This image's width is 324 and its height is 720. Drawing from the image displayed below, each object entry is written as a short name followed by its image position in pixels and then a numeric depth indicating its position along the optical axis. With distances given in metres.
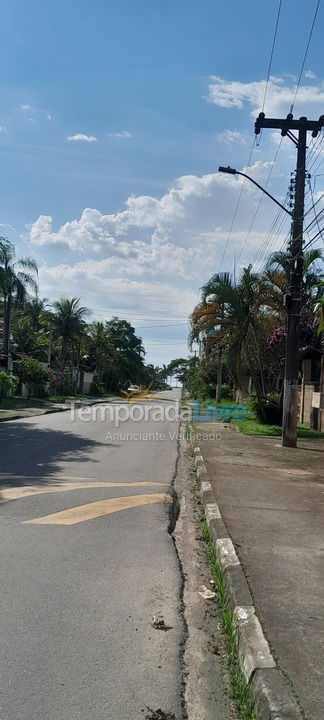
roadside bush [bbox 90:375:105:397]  59.84
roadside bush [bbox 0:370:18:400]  29.08
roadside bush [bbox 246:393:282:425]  21.10
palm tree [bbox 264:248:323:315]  23.37
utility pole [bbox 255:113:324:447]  15.48
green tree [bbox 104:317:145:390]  70.94
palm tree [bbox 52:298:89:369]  45.34
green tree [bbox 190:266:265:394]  20.34
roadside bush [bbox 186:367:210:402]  48.03
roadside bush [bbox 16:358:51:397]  34.97
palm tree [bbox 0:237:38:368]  34.62
